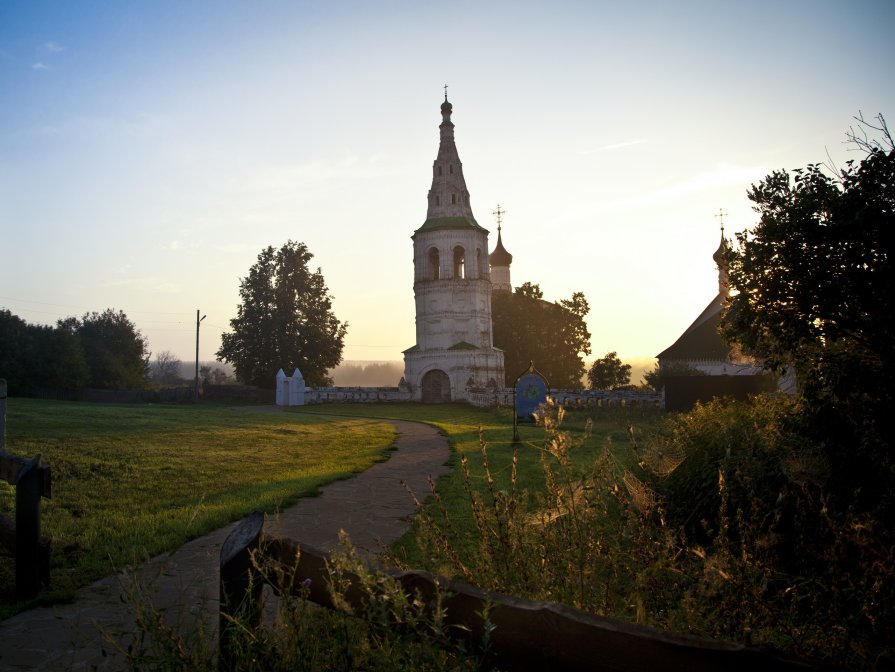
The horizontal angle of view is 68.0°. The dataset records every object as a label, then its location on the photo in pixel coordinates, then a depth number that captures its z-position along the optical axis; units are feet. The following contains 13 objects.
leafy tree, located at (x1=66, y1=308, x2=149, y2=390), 194.59
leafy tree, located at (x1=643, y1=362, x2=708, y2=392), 130.00
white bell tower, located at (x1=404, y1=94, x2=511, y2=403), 149.28
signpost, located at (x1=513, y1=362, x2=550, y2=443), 84.07
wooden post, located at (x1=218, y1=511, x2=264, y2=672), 9.14
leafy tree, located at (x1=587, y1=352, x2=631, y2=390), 178.40
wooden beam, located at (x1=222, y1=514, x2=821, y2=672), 5.71
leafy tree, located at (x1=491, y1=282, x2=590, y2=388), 186.39
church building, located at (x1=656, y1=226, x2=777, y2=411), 73.15
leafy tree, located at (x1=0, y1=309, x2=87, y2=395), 166.50
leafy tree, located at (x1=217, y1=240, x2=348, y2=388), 179.52
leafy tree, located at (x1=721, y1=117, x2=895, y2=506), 20.42
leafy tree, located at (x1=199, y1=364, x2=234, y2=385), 326.65
